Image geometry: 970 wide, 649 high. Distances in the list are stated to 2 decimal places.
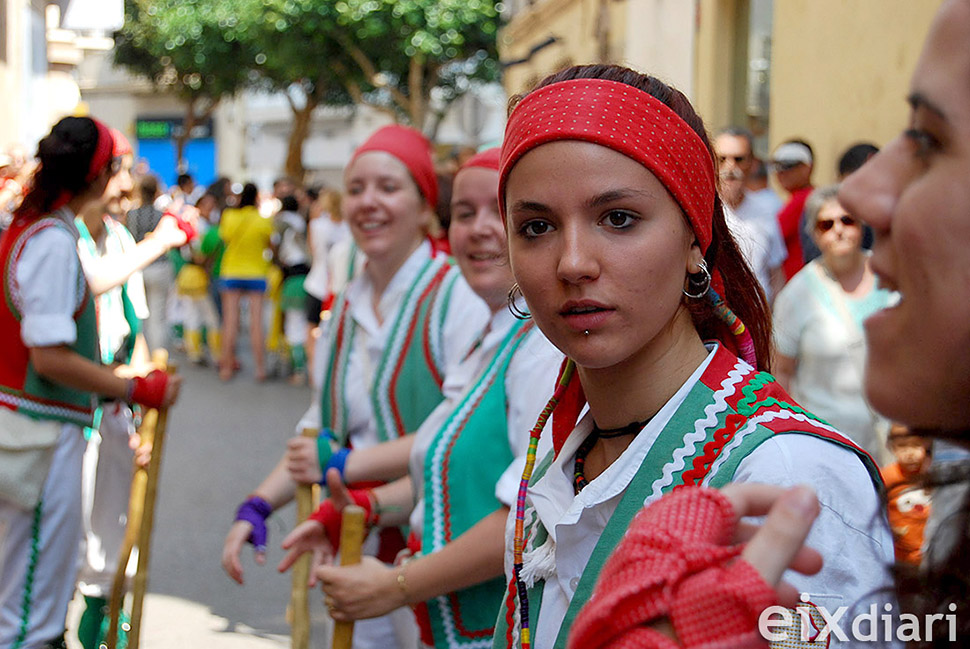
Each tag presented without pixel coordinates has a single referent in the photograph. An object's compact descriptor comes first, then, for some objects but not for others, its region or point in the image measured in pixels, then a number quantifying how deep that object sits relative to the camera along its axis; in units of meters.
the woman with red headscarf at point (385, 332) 3.31
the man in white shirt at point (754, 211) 6.00
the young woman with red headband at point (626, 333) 1.54
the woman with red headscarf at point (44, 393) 3.82
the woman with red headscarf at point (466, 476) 2.40
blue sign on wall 48.56
